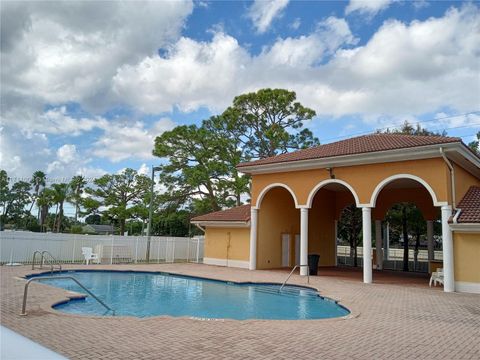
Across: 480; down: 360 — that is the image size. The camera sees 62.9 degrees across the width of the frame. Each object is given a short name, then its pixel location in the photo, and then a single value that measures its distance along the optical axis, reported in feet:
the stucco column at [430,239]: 73.36
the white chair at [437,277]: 51.72
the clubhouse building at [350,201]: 47.39
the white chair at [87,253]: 72.38
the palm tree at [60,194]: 168.45
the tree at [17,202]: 205.98
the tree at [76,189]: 171.19
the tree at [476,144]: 94.64
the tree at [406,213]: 87.76
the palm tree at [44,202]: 169.58
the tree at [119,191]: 140.05
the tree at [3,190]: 197.36
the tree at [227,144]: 105.19
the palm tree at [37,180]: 216.74
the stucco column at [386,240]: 99.55
